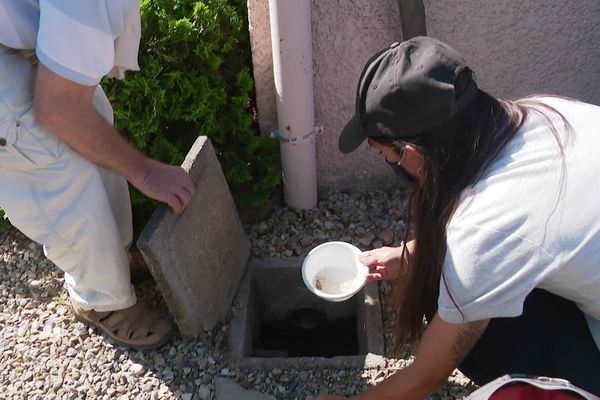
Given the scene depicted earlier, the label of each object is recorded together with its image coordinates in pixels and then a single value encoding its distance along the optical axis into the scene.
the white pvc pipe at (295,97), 2.73
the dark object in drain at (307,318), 3.12
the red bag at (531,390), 1.58
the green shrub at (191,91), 2.85
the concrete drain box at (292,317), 2.82
